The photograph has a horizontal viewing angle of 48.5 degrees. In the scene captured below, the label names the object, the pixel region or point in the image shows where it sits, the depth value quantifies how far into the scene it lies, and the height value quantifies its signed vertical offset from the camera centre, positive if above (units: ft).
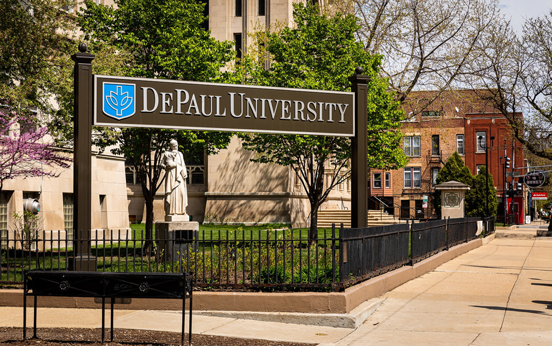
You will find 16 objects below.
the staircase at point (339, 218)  131.85 -5.92
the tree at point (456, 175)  207.00 +5.19
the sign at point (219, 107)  31.22 +4.53
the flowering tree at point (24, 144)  48.49 +3.95
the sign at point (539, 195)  178.60 -1.52
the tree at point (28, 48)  49.98 +12.10
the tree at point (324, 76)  79.87 +15.32
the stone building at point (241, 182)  124.36 +1.98
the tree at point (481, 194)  196.57 -1.27
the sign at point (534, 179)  131.44 +2.35
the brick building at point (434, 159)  227.40 +11.70
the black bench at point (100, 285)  23.84 -3.66
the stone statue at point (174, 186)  50.29 +0.47
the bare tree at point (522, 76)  112.57 +21.52
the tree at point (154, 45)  67.05 +16.46
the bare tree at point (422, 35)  103.96 +26.74
